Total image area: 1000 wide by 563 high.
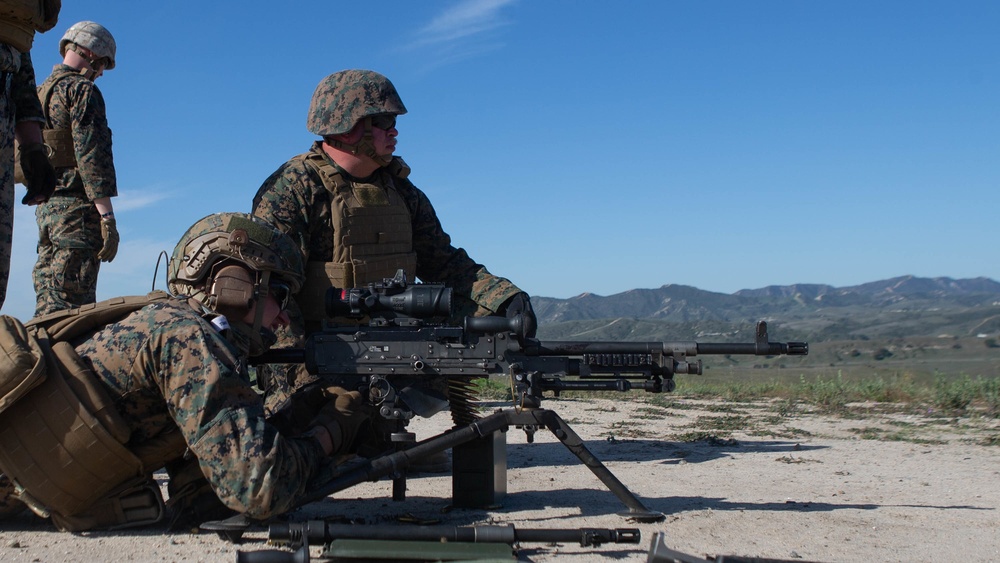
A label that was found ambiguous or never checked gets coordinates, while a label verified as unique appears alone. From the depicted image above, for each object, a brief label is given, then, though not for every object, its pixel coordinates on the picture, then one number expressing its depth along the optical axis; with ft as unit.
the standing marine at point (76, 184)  21.26
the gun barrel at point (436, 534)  11.93
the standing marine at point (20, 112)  16.03
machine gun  15.25
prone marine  11.77
